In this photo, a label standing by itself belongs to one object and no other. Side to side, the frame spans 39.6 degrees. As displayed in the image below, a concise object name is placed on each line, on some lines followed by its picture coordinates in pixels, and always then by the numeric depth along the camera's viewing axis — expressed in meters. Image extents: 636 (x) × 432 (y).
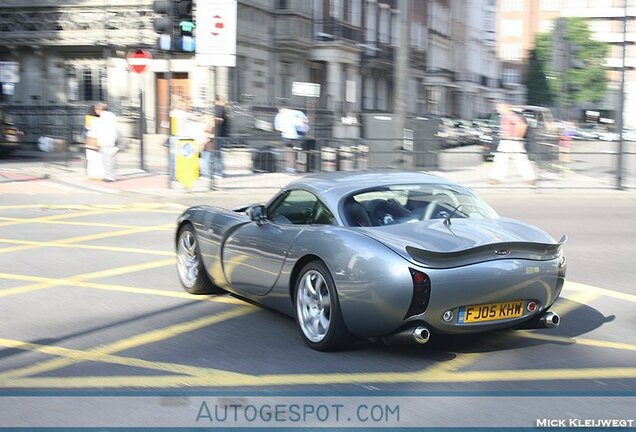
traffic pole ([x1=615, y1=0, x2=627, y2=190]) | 19.81
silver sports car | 5.57
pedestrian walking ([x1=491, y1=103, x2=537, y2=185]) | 19.30
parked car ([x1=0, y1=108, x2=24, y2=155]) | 26.27
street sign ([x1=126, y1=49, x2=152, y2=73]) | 20.84
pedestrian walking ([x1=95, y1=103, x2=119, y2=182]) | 19.73
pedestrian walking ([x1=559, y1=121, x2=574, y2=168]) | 22.22
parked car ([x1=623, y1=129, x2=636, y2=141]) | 62.61
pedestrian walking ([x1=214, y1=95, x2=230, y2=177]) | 19.31
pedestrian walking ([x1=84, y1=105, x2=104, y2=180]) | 19.84
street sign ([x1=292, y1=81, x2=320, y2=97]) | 25.73
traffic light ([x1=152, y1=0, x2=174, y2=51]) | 18.20
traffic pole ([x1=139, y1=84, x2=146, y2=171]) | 21.22
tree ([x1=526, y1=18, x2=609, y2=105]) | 89.56
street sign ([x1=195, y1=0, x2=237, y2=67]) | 18.17
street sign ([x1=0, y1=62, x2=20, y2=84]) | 24.77
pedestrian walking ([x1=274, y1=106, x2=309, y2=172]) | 21.19
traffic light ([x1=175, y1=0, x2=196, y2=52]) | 18.30
